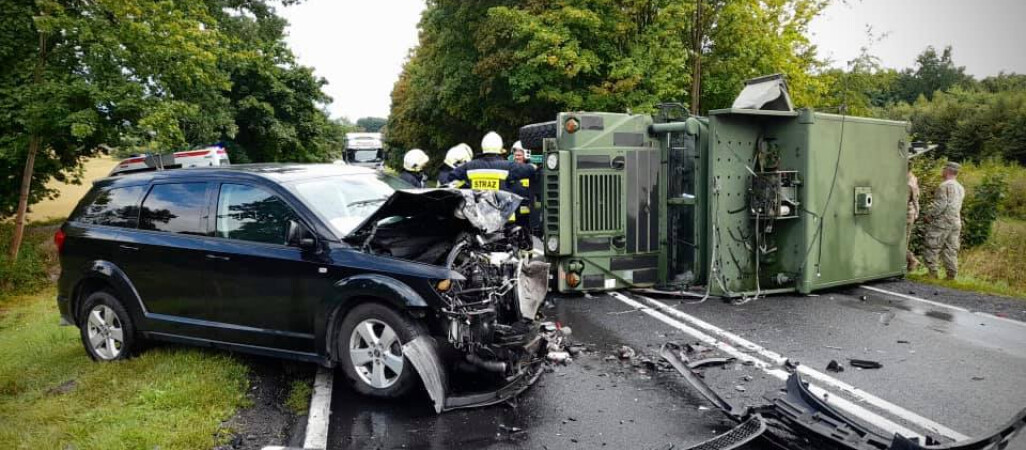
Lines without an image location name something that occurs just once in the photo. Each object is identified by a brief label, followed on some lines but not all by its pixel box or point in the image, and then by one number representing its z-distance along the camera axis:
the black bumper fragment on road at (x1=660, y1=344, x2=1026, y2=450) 3.50
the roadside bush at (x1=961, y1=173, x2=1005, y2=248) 13.48
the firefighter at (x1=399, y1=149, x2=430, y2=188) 10.45
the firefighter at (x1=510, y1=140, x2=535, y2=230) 9.41
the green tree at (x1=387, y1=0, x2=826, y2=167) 19.55
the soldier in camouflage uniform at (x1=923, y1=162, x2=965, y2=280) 10.48
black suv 5.04
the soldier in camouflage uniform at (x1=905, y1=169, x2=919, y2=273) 10.57
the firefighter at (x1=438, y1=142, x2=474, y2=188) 10.20
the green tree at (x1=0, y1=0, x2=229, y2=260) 12.88
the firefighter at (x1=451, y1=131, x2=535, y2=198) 8.74
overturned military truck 8.66
